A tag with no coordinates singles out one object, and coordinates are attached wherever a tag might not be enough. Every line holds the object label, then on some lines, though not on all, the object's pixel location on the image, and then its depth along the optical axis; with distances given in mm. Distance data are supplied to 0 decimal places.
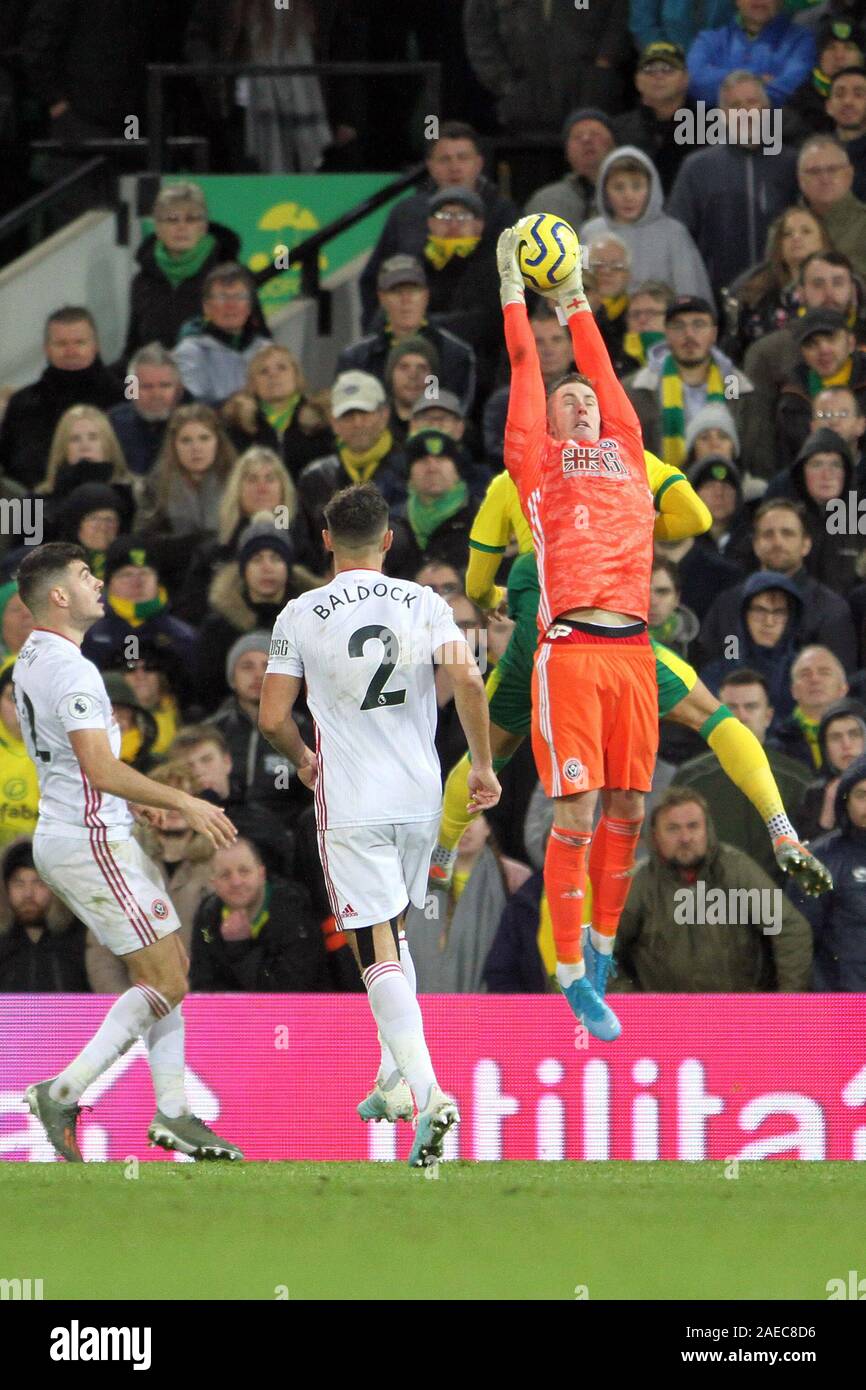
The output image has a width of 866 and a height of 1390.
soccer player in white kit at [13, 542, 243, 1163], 8383
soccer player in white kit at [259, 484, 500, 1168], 7941
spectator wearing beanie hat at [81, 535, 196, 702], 11820
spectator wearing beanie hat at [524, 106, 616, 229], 13227
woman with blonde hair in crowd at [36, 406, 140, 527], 12625
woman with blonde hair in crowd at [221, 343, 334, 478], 12773
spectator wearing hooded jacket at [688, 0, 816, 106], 13695
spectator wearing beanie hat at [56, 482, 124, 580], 12266
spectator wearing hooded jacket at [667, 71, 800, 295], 13227
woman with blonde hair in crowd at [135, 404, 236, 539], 12461
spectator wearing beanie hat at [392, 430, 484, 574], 11773
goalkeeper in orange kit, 8656
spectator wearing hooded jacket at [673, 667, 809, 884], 10883
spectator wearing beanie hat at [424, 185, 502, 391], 13016
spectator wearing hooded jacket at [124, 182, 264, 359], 13695
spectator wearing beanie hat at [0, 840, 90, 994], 10703
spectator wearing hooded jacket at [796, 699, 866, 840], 10578
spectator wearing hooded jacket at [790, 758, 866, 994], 10297
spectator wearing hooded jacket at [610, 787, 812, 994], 10344
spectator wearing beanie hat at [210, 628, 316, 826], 11219
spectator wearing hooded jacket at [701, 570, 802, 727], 11242
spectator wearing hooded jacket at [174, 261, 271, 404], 13203
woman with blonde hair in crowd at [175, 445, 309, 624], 12055
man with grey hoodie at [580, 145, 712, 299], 12789
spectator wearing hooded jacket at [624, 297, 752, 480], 12055
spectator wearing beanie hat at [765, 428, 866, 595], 11664
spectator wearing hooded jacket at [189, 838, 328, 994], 10516
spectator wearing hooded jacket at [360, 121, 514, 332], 13250
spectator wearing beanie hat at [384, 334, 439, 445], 12461
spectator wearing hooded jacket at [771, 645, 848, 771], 11070
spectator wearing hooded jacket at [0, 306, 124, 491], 13203
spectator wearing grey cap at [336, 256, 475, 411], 12672
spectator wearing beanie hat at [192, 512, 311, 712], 11633
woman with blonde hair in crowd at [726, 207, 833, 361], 12547
